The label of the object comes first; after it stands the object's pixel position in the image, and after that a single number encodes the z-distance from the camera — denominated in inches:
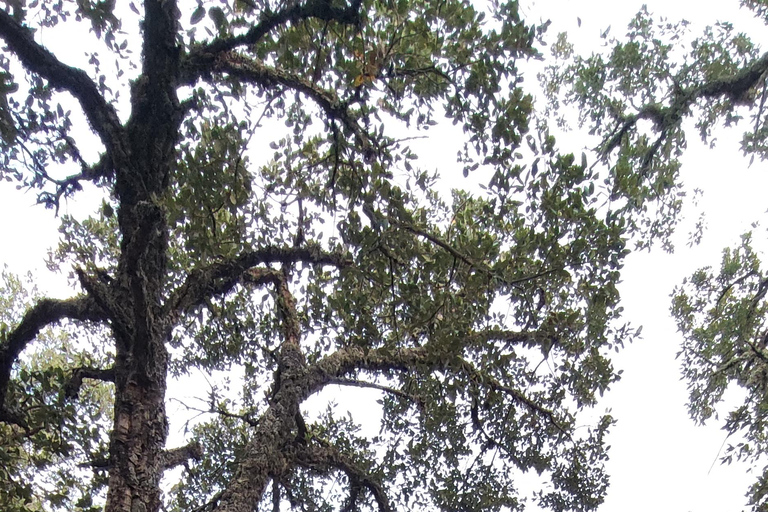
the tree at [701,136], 290.7
